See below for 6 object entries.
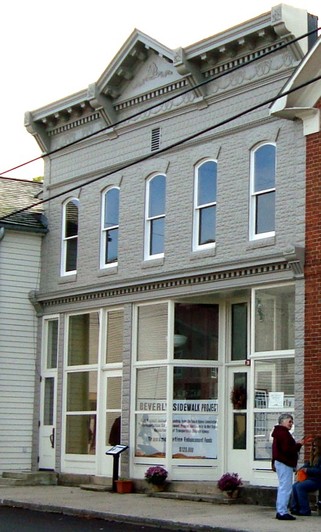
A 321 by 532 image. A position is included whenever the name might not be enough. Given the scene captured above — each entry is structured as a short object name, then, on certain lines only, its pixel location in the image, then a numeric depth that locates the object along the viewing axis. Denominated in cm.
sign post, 2241
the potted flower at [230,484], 1959
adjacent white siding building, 2600
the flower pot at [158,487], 2158
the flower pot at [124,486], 2238
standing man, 1686
